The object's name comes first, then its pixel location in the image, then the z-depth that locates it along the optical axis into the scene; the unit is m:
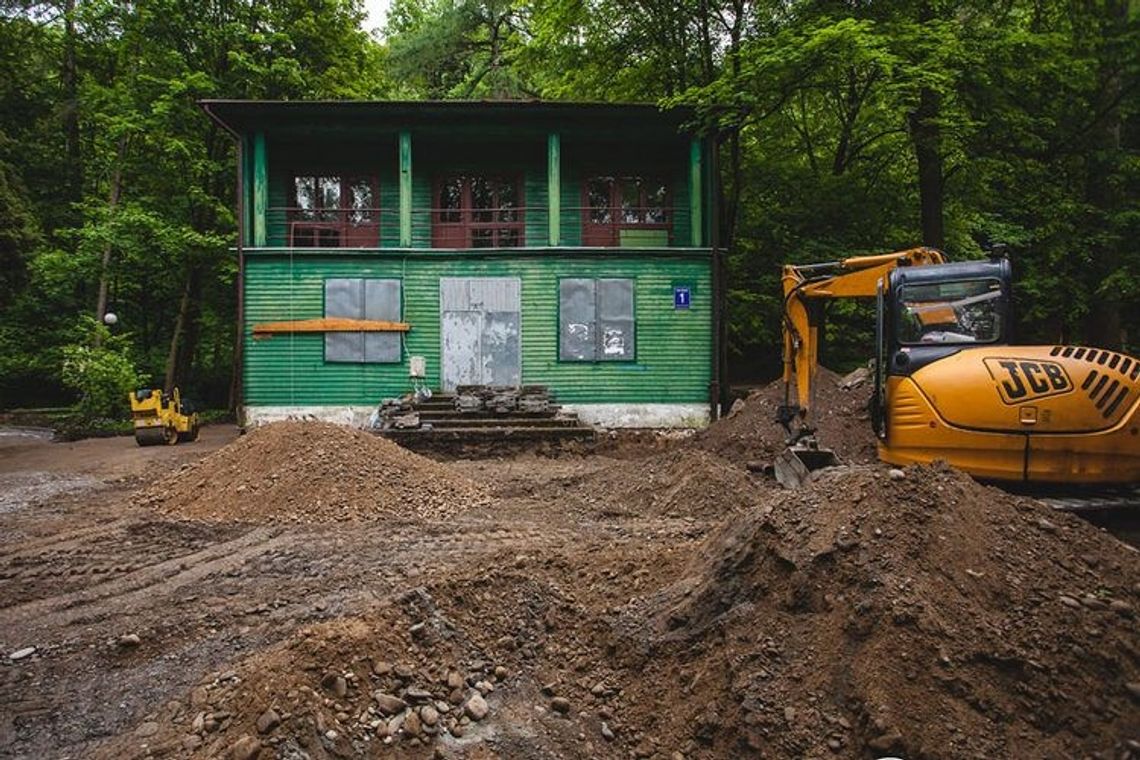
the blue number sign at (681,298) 15.96
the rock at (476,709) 3.64
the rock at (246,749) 2.97
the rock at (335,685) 3.48
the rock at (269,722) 3.11
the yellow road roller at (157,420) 14.45
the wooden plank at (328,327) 15.57
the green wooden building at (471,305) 15.64
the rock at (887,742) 3.05
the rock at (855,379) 13.05
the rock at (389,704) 3.50
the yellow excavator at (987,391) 5.37
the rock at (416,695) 3.64
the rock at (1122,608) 3.65
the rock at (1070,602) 3.69
